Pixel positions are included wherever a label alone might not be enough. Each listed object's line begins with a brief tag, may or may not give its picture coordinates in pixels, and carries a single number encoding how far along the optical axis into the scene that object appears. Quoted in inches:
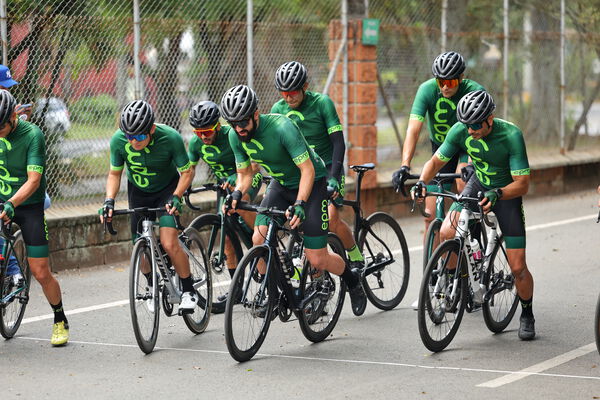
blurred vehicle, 925.8
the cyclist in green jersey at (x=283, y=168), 605.9
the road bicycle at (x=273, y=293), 589.9
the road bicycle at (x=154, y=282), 615.5
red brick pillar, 1186.6
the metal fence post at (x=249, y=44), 1057.5
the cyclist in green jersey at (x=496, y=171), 627.5
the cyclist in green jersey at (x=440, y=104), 722.2
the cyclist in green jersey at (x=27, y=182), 636.7
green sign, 1184.2
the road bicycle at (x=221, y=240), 713.0
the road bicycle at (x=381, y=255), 737.0
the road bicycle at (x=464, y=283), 614.2
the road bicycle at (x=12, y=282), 656.4
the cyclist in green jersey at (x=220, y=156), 714.2
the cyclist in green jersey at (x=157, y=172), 639.8
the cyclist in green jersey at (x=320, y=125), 706.2
